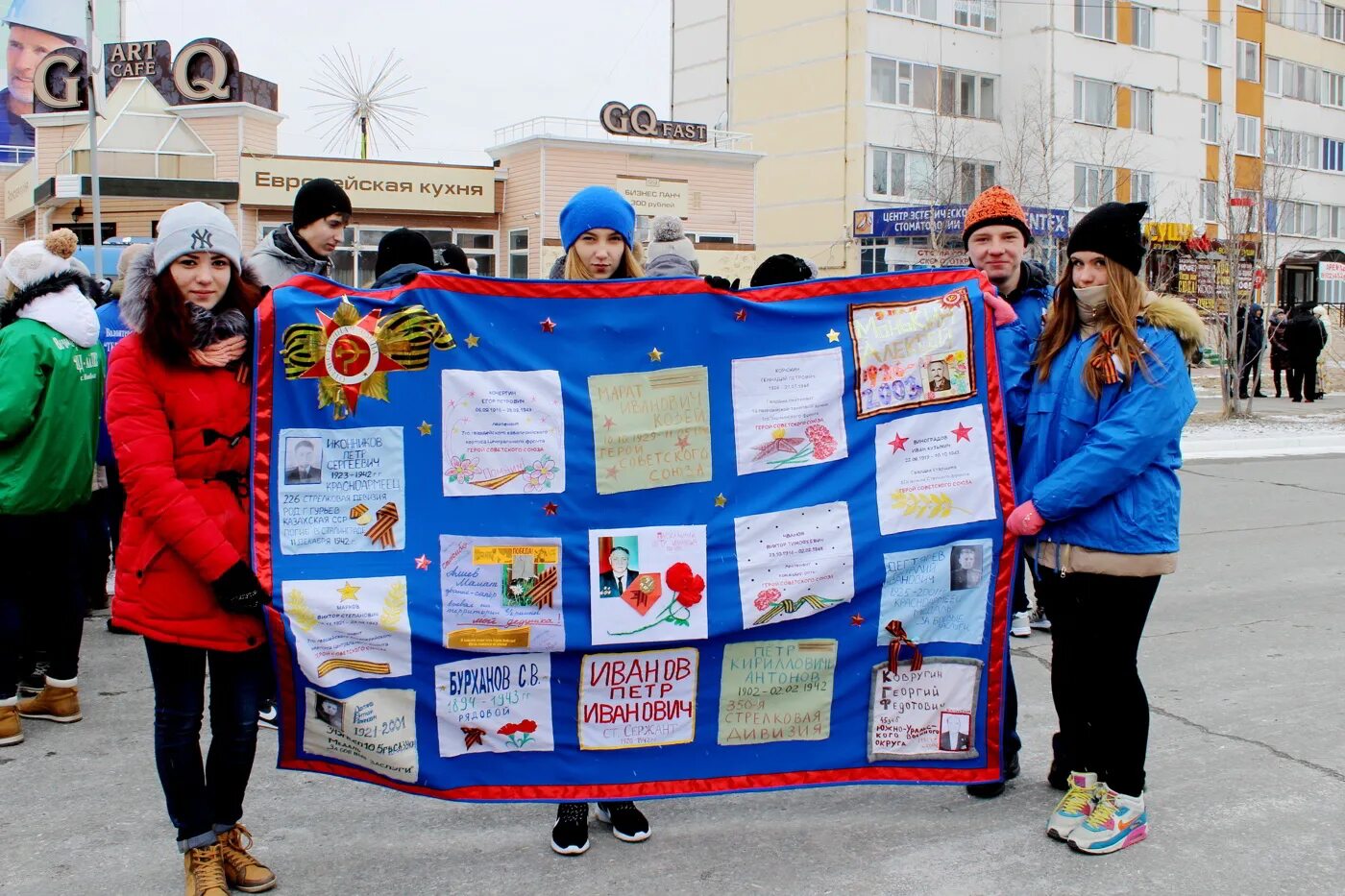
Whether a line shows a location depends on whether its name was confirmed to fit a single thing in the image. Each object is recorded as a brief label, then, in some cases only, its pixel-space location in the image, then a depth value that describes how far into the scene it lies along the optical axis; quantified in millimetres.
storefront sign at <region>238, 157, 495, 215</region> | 31844
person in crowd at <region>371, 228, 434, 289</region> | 5609
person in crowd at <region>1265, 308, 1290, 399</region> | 24984
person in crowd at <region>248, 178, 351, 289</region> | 5195
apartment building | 39219
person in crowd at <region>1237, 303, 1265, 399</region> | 21891
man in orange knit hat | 4449
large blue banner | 3752
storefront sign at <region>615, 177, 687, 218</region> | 35188
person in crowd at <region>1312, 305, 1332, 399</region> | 24031
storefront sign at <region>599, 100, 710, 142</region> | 35719
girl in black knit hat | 3822
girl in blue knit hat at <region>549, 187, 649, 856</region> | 4301
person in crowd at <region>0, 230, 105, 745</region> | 5062
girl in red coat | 3361
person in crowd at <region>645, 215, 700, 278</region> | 4470
